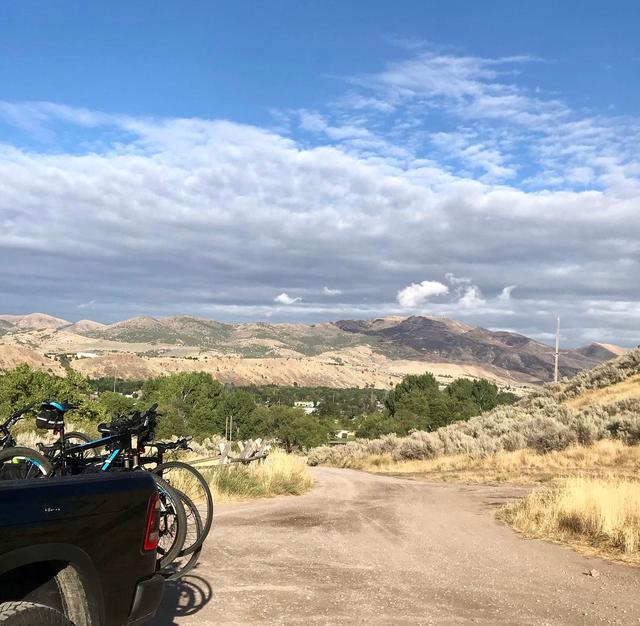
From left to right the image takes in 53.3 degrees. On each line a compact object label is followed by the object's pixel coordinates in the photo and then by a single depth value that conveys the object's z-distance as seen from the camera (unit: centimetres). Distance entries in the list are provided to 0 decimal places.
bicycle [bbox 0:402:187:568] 602
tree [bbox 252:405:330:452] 6962
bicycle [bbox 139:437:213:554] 622
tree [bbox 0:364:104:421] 3506
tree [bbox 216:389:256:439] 7406
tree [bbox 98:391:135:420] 5672
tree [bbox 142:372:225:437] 6681
